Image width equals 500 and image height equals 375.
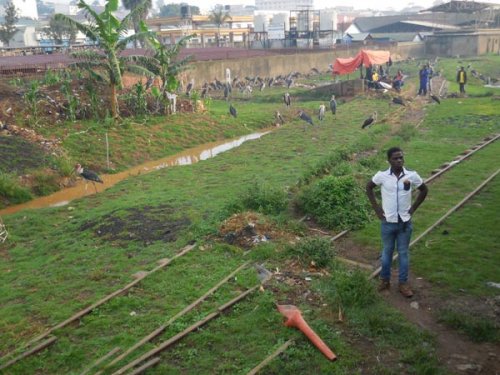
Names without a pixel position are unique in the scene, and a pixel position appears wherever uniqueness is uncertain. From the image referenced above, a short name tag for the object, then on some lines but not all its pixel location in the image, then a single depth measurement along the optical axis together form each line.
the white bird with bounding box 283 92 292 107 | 28.91
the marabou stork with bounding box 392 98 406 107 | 26.83
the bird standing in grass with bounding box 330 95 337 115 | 25.78
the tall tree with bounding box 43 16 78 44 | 53.19
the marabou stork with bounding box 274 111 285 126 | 26.97
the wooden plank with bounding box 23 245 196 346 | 7.30
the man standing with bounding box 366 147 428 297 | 7.48
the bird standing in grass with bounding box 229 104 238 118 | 25.69
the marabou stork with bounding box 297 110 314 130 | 22.47
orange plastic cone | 6.36
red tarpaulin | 31.91
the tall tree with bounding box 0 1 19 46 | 49.00
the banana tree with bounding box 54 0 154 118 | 19.69
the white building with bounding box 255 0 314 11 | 134.98
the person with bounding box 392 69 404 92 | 31.30
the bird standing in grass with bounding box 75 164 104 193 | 15.32
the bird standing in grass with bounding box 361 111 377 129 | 21.67
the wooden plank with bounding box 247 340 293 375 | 6.07
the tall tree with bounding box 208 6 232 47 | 64.44
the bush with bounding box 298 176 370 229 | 10.88
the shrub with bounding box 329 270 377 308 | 7.34
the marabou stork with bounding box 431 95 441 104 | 26.96
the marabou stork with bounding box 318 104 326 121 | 24.22
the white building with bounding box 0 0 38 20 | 110.88
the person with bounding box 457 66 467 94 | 29.88
